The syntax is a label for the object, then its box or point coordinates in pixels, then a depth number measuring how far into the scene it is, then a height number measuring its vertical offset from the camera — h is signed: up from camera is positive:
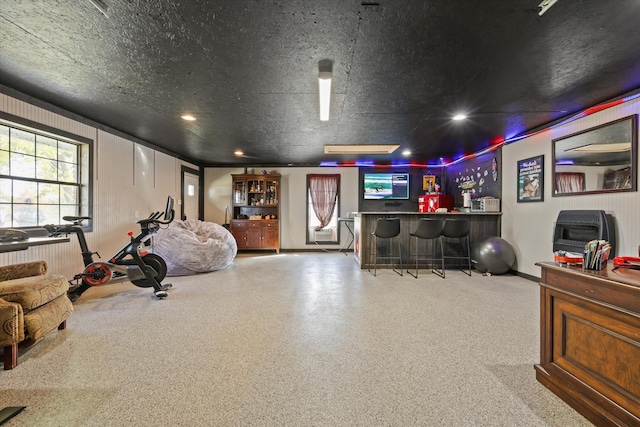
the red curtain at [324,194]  7.96 +0.53
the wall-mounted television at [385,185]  7.99 +0.81
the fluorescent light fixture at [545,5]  1.77 +1.38
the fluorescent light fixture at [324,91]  2.55 +1.28
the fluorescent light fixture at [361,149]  5.62 +1.37
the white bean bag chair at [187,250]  4.81 -0.71
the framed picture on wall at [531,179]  4.36 +0.57
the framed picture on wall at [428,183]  7.86 +0.86
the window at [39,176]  3.27 +0.48
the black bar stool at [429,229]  4.81 -0.29
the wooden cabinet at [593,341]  1.32 -0.71
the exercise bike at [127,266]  3.35 -0.73
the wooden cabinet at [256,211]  7.58 +0.03
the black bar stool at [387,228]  5.00 -0.29
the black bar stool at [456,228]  4.89 -0.28
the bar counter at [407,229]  5.42 -0.33
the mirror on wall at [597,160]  3.08 +0.69
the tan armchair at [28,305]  1.96 -0.75
